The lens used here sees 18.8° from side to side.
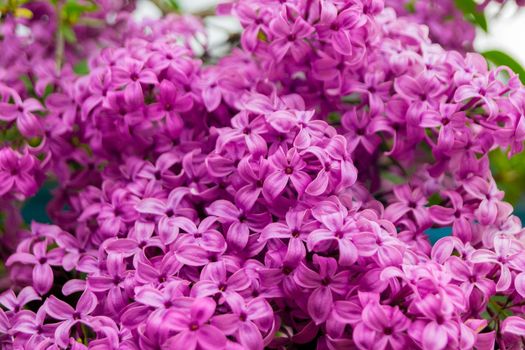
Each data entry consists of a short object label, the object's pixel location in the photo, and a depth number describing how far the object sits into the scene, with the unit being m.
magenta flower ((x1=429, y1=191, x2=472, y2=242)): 0.61
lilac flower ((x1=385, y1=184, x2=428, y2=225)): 0.61
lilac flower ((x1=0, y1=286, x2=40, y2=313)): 0.60
